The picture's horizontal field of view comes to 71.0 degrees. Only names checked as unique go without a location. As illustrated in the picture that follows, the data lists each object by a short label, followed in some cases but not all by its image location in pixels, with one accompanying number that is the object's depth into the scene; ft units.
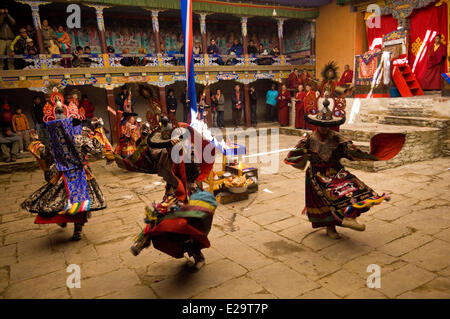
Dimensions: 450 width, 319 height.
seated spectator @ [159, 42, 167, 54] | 49.12
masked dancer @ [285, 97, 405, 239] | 11.94
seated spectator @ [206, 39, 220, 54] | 50.43
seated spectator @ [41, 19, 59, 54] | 40.01
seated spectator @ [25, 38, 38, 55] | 37.76
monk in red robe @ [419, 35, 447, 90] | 37.68
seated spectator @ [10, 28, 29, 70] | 37.60
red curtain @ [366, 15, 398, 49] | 44.80
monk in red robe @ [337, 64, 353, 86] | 46.49
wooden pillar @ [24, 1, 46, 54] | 37.58
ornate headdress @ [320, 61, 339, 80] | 13.84
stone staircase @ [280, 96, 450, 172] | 24.95
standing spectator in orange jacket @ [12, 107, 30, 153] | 35.96
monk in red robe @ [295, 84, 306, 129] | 44.82
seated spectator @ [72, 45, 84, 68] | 40.57
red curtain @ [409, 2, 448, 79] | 37.83
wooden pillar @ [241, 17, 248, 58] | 51.42
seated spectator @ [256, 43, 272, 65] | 54.01
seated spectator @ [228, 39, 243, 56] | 53.62
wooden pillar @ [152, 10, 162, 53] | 44.88
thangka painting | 36.14
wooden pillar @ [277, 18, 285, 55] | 54.89
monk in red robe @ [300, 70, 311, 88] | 48.36
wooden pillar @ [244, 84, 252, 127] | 52.16
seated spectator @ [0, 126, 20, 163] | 32.81
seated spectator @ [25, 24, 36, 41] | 39.78
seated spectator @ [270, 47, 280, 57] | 55.06
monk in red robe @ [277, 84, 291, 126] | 48.91
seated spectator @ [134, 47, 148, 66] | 44.88
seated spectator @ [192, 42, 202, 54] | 49.64
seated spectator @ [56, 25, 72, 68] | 41.29
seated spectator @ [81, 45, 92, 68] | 41.22
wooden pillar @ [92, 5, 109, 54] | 41.50
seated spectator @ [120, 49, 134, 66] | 44.75
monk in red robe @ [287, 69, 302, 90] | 51.06
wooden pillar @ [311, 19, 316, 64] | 57.31
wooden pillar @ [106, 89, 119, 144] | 43.45
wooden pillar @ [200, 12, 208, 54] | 48.39
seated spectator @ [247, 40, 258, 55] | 54.71
